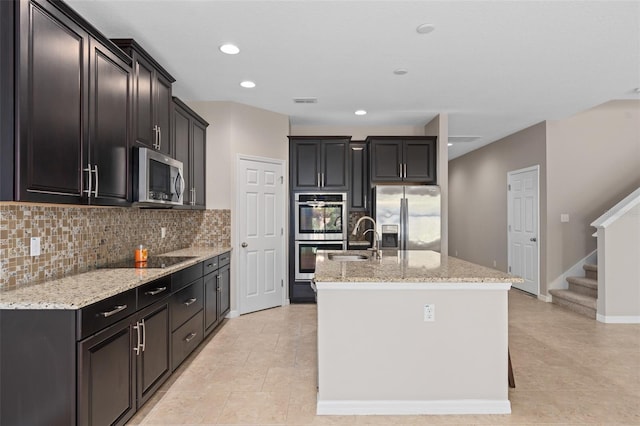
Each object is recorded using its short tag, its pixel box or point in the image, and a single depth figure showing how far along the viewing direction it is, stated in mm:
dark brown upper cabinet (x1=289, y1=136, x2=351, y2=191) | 5328
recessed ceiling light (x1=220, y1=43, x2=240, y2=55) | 3084
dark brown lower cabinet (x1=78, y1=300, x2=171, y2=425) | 1773
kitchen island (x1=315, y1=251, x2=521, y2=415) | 2355
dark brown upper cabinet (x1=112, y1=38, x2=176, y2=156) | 2805
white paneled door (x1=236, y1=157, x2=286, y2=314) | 4688
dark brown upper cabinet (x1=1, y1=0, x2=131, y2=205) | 1708
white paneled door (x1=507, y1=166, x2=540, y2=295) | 5699
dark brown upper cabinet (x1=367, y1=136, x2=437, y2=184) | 5312
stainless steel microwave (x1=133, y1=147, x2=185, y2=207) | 2752
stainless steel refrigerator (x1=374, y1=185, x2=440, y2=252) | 4953
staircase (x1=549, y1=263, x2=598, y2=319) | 4625
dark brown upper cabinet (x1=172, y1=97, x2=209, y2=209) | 3705
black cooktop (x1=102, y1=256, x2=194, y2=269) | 2844
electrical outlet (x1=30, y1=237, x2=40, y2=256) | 2133
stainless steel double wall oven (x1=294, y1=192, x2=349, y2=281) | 5266
